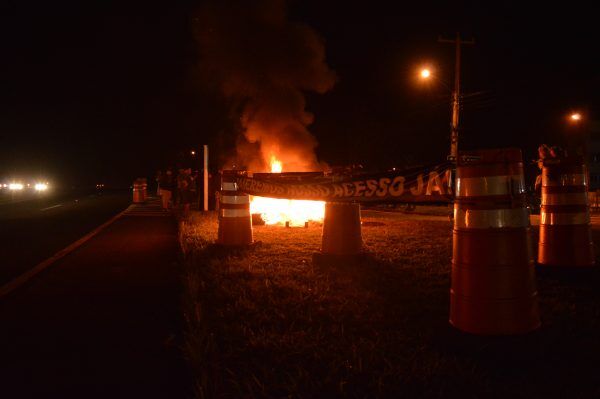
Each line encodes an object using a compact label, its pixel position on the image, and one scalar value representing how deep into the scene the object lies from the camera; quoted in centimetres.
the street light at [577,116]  3156
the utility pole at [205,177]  1487
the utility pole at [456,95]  1973
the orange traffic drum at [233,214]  791
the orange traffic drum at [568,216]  545
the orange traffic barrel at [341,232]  650
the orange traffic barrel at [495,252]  328
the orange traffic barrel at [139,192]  2675
